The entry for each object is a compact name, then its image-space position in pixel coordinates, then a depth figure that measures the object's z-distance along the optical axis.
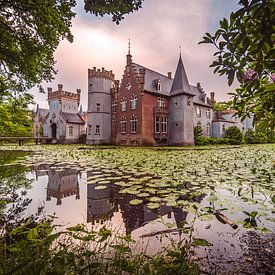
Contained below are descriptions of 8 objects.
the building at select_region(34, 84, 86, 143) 33.97
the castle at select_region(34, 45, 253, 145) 23.02
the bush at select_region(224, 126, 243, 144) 29.27
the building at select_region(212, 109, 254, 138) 32.81
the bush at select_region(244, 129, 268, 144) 32.72
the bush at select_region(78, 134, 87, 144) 35.12
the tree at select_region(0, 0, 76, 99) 5.30
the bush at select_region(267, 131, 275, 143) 35.69
